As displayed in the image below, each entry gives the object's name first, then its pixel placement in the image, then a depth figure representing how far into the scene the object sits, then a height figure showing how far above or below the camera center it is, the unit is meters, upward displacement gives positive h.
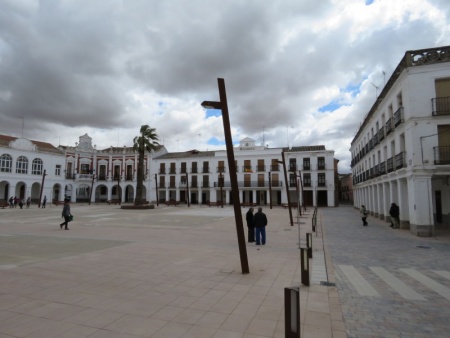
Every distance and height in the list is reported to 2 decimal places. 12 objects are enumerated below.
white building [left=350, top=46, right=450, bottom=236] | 15.12 +3.48
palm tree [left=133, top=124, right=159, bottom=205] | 37.20 +6.89
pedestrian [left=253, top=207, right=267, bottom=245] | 11.53 -1.09
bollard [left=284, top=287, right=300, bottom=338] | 3.48 -1.39
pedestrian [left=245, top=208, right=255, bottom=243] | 12.11 -1.24
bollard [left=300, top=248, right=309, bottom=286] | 6.36 -1.53
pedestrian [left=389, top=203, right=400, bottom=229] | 18.36 -1.21
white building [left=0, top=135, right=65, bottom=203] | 43.19 +4.42
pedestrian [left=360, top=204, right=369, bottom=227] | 19.65 -1.31
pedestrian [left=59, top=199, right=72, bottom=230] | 15.83 -0.85
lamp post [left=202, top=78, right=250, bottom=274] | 7.20 +0.87
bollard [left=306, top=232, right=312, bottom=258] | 9.02 -1.43
